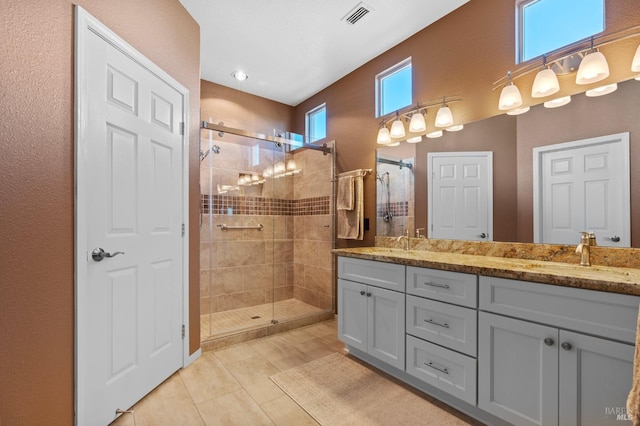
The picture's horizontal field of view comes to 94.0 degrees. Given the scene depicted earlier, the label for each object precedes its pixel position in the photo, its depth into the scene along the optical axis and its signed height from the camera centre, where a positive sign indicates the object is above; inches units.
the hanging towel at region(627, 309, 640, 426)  35.8 -22.4
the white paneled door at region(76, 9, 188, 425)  59.2 -2.6
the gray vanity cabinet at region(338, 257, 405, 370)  79.2 -27.8
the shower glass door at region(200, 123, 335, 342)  132.1 -7.9
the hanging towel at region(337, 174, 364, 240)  123.1 -1.6
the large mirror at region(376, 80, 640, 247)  62.6 +19.1
